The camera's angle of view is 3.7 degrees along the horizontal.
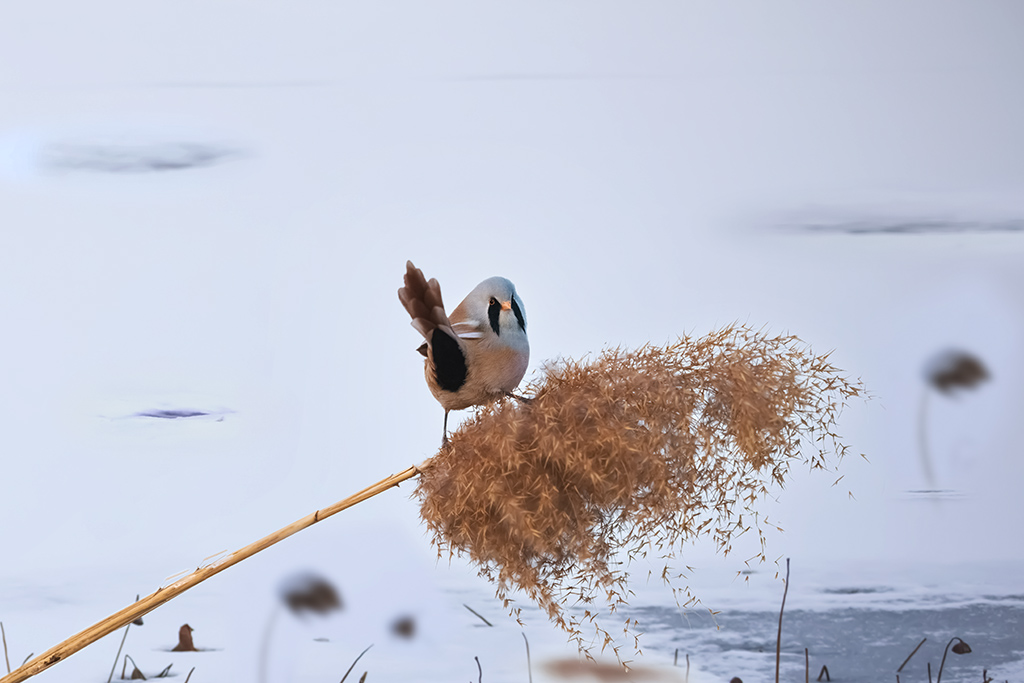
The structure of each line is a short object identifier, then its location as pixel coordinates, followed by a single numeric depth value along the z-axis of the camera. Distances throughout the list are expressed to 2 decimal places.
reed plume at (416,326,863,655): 6.89
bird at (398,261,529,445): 6.91
